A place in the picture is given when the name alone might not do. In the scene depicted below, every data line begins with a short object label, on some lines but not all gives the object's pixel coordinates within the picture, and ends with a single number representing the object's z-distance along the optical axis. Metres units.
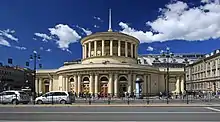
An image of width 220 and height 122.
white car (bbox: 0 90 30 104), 20.68
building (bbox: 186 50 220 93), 49.79
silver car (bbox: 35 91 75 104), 20.68
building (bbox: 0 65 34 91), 66.94
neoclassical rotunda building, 37.32
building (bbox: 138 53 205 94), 47.01
